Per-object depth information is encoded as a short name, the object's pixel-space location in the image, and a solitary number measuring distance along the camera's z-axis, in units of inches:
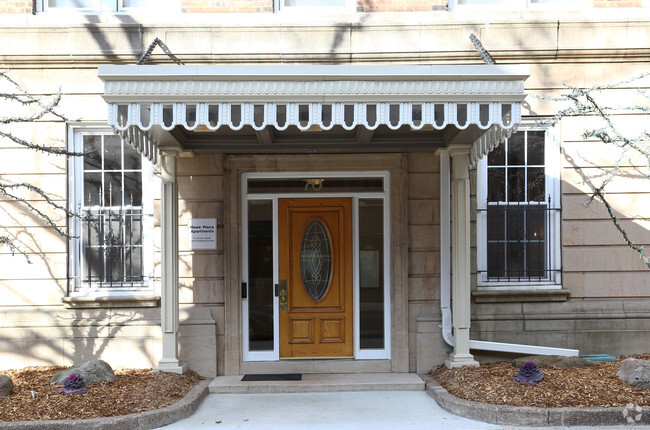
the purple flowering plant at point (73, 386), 283.3
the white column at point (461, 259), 330.3
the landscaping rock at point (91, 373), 301.9
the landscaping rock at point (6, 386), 284.4
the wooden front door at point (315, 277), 360.2
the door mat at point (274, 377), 339.6
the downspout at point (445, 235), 353.4
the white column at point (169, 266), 326.6
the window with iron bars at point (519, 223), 366.9
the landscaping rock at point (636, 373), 282.2
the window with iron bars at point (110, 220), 362.0
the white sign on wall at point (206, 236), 355.6
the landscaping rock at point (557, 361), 321.1
